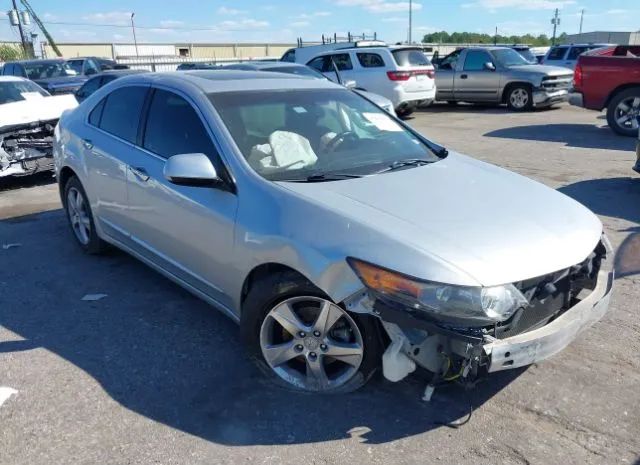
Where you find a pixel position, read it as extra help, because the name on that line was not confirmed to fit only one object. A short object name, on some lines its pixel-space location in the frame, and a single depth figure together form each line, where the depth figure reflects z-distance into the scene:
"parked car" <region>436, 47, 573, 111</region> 15.29
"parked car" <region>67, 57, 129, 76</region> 18.47
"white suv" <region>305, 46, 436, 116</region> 14.31
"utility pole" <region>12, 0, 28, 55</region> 30.44
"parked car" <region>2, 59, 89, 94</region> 16.05
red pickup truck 11.12
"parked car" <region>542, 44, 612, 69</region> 19.50
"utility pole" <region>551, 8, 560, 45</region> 54.59
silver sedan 2.65
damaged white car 7.97
